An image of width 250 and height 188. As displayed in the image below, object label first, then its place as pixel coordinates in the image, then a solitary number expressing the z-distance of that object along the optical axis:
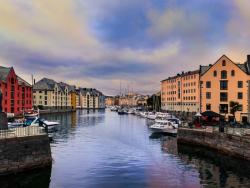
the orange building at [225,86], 58.97
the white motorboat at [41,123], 43.12
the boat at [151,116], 83.80
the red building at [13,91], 74.21
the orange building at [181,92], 82.27
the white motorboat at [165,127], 49.23
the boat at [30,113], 79.61
